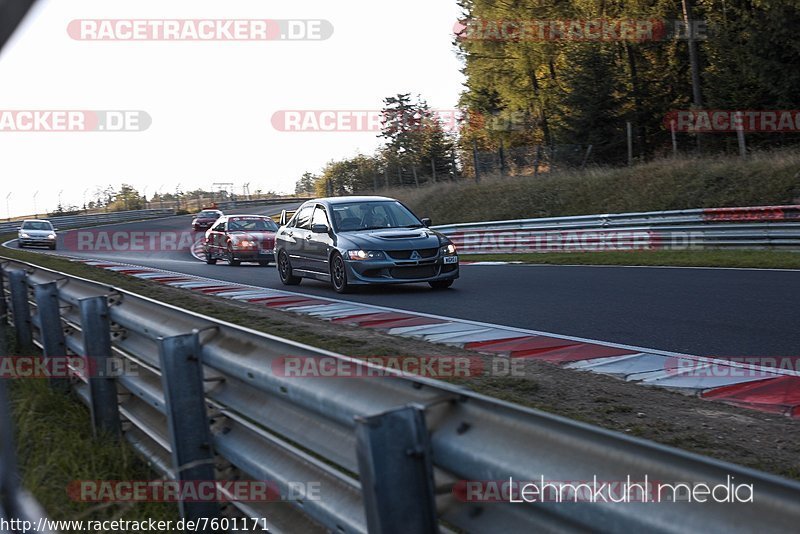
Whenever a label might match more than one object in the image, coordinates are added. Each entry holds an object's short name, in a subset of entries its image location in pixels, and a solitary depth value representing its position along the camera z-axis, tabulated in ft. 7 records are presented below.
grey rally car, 43.88
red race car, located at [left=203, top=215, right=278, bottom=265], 79.66
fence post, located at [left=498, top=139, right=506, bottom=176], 114.42
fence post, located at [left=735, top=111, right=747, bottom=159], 83.02
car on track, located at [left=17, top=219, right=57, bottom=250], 128.98
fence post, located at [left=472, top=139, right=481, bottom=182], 115.24
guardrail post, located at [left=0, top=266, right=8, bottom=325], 28.22
